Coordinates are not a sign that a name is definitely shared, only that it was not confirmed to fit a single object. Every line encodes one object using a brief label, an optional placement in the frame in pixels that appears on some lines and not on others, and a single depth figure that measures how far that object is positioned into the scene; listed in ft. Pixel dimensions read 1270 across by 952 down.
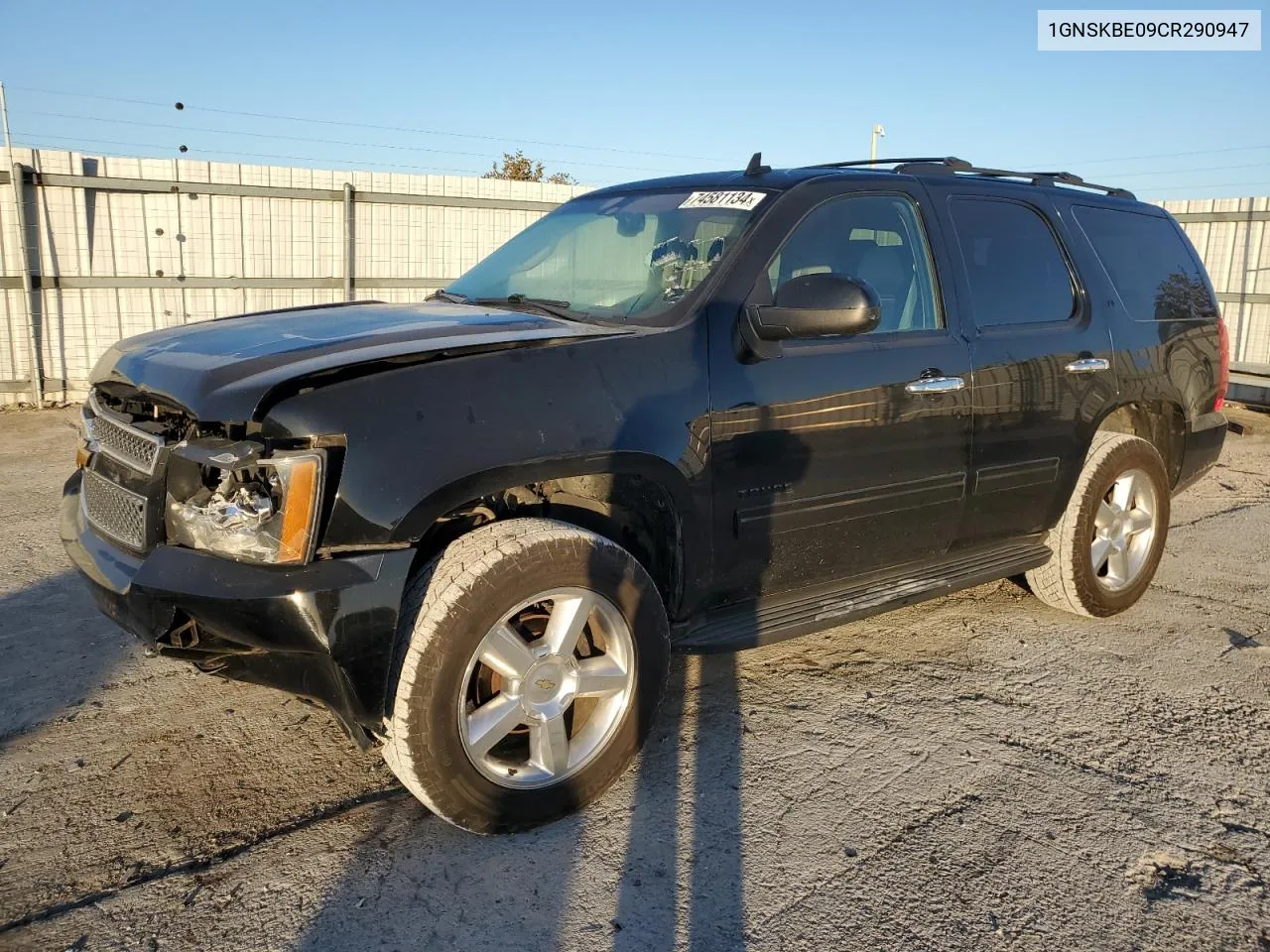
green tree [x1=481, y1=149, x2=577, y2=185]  91.30
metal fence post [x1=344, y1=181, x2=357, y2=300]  37.19
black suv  8.28
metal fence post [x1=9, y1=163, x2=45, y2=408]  30.86
